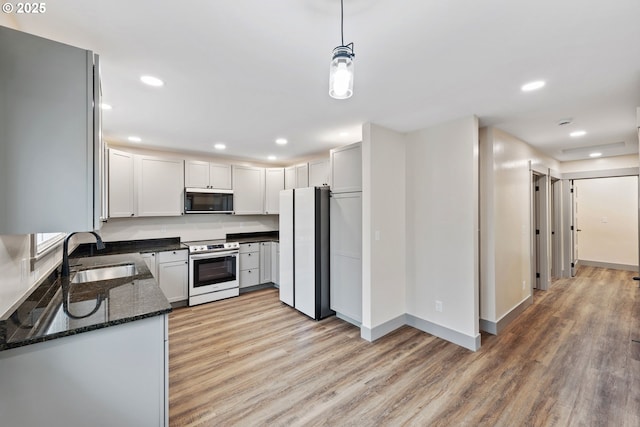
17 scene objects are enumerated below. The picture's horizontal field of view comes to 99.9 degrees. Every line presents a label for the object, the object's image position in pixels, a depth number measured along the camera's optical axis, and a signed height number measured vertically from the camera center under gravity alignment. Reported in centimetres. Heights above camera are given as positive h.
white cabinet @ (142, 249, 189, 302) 384 -81
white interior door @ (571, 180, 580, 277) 553 -36
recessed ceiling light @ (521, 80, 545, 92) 208 +101
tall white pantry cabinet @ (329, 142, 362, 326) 330 -24
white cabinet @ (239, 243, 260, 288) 466 -87
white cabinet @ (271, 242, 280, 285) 495 -87
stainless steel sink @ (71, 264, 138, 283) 242 -53
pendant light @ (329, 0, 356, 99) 114 +61
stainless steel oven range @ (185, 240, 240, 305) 407 -88
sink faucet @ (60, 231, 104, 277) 211 -37
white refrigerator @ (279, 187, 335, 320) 359 -51
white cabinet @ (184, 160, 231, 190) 438 +69
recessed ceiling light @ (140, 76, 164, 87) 204 +105
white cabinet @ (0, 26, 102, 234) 114 +36
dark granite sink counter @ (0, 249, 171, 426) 116 -69
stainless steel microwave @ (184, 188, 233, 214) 432 +25
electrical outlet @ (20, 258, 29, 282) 158 -32
